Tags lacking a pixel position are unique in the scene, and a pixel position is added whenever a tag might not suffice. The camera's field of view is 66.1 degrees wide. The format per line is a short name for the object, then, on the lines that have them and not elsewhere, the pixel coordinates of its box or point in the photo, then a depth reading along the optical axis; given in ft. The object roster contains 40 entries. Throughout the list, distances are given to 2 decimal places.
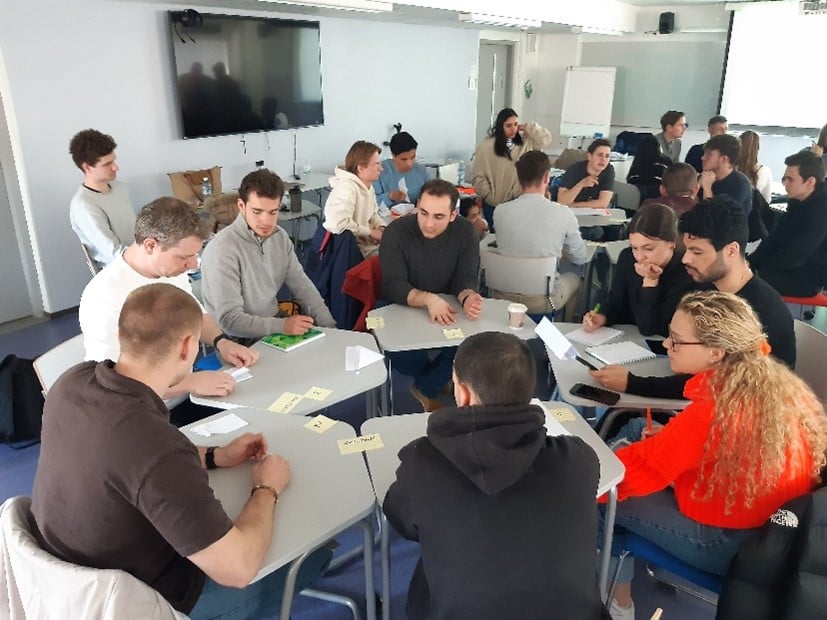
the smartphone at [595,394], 7.76
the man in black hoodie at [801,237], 13.80
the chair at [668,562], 6.56
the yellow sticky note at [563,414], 7.44
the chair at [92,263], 14.71
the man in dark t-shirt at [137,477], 4.53
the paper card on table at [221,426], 6.95
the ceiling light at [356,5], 18.01
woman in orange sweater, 5.89
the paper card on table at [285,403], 7.42
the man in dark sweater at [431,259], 10.99
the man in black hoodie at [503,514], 4.39
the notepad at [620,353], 8.85
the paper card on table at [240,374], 8.07
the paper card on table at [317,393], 7.68
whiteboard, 33.50
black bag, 11.22
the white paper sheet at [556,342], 8.83
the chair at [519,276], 12.29
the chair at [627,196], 22.26
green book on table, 8.97
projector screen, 28.14
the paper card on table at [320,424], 7.07
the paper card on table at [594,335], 9.59
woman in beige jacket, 19.53
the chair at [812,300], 13.93
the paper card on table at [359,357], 8.46
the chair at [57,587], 4.30
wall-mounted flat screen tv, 18.94
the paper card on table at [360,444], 6.73
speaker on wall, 31.60
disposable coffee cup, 9.81
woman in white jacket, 14.25
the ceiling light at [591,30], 29.14
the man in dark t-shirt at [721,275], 7.97
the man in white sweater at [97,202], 14.39
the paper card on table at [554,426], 7.00
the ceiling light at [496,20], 21.94
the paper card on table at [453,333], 9.50
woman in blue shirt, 18.83
